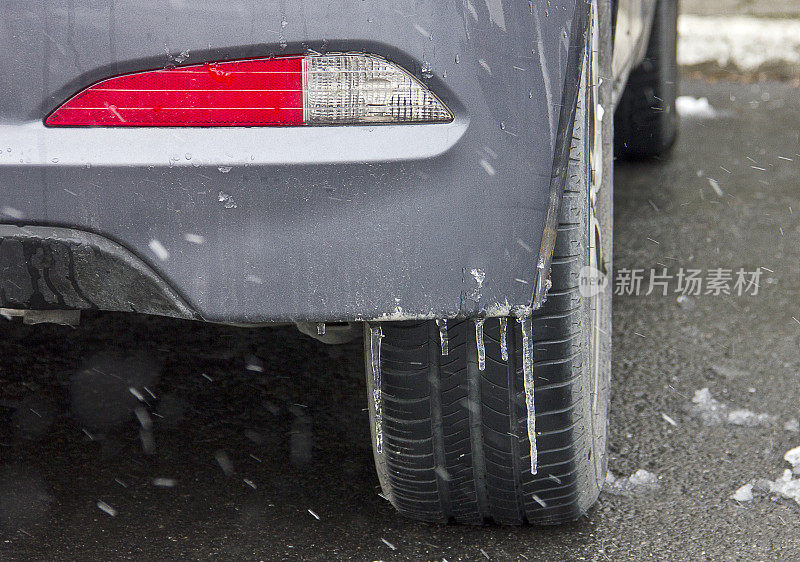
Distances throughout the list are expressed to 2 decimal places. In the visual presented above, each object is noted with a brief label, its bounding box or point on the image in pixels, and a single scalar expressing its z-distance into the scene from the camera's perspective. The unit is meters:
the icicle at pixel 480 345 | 3.87
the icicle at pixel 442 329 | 3.84
